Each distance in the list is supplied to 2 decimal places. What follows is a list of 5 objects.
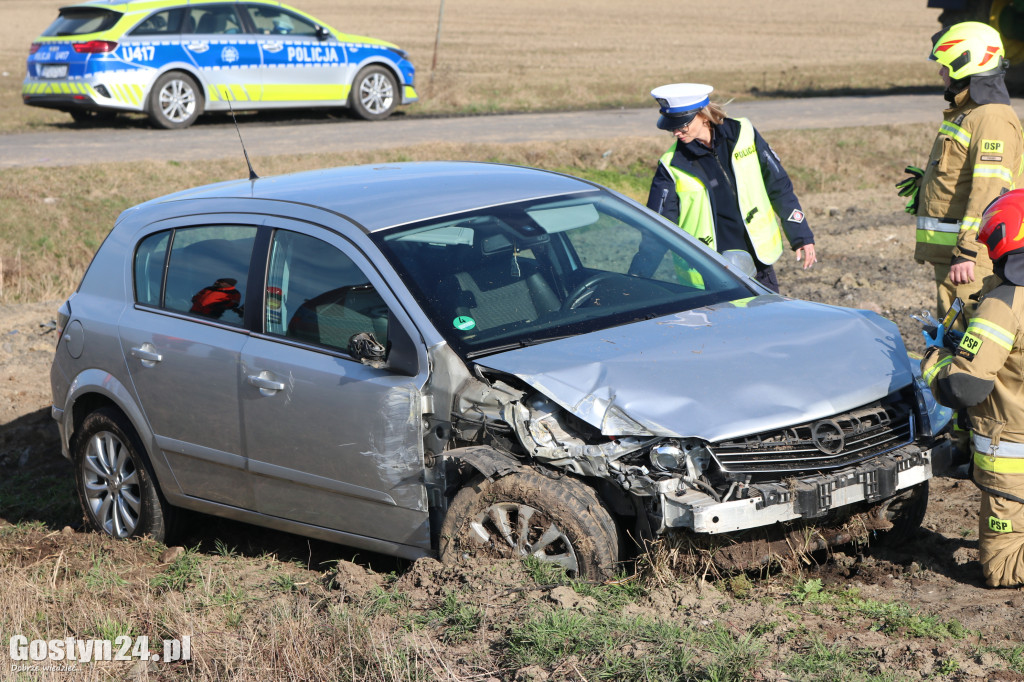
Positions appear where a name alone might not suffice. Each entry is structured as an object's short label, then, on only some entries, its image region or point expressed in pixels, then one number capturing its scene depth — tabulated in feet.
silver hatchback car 26.84
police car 103.60
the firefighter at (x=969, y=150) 38.06
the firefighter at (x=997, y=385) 26.73
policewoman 41.63
